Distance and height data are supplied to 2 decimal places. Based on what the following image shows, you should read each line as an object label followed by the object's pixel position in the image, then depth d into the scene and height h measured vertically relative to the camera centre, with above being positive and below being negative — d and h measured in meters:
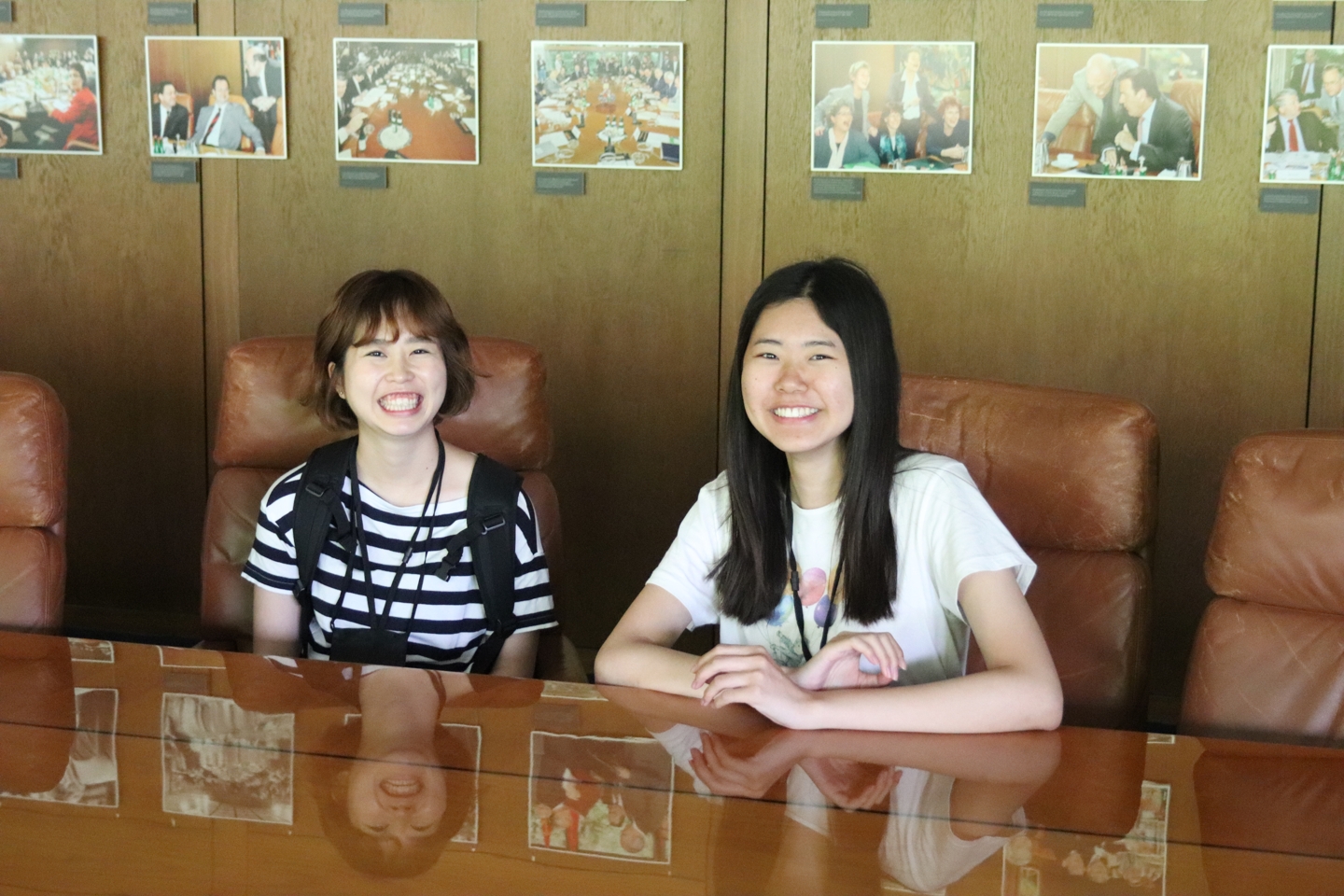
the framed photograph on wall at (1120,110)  3.23 +0.35
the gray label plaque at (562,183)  3.54 +0.17
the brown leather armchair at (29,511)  2.11 -0.42
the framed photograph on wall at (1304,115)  3.17 +0.34
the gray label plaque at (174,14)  3.66 +0.62
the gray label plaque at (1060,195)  3.31 +0.15
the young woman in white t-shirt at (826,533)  1.71 -0.37
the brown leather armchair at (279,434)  2.35 -0.32
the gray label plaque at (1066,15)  3.24 +0.57
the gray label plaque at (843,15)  3.34 +0.58
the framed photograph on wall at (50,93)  3.76 +0.41
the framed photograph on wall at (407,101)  3.55 +0.38
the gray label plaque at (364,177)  3.63 +0.18
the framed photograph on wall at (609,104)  3.46 +0.37
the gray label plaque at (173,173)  3.72 +0.19
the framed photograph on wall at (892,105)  3.33 +0.36
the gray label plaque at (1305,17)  3.15 +0.56
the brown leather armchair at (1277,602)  1.69 -0.43
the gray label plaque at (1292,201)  3.21 +0.14
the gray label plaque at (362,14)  3.56 +0.61
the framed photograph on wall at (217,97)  3.65 +0.40
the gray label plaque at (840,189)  3.40 +0.16
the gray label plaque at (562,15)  3.46 +0.59
